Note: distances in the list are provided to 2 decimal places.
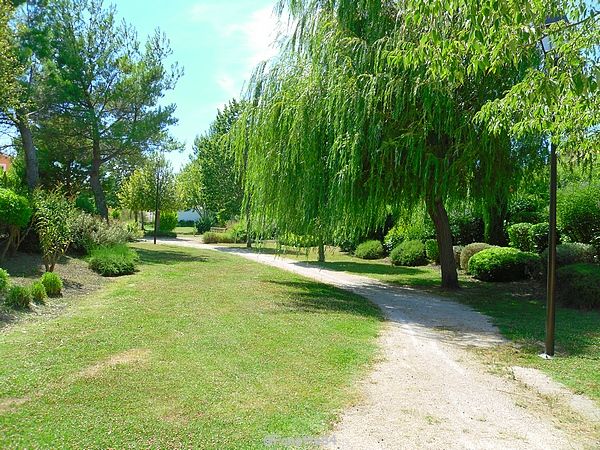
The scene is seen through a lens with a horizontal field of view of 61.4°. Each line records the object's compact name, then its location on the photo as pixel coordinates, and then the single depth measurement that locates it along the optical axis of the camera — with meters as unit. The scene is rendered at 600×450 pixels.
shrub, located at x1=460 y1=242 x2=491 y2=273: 16.96
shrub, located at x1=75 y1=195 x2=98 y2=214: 18.89
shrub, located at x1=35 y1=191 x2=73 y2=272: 11.08
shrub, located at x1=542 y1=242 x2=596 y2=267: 12.53
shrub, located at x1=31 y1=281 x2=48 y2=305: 8.74
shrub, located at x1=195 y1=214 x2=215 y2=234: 41.97
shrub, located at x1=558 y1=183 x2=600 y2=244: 13.82
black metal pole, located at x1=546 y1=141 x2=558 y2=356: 6.43
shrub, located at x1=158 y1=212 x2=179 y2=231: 40.52
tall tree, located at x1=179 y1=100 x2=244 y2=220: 32.91
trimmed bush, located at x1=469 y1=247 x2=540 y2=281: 14.38
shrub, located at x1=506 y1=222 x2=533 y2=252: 16.23
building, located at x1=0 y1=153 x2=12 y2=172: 35.59
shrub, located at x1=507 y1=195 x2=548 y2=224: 17.33
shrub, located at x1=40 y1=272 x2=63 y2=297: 9.53
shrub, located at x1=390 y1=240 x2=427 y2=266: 20.27
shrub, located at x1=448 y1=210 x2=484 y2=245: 19.66
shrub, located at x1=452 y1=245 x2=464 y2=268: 18.11
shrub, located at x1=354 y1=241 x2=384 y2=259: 23.43
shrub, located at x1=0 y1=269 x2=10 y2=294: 8.36
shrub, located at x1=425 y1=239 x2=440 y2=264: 19.86
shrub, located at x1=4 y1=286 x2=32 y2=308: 8.13
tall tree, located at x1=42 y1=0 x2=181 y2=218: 20.19
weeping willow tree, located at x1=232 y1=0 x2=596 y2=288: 10.27
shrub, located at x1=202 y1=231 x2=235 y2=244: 33.78
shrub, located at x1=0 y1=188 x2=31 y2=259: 11.08
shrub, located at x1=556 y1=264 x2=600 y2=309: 10.06
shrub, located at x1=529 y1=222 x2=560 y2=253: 15.73
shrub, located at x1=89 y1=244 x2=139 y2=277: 13.71
